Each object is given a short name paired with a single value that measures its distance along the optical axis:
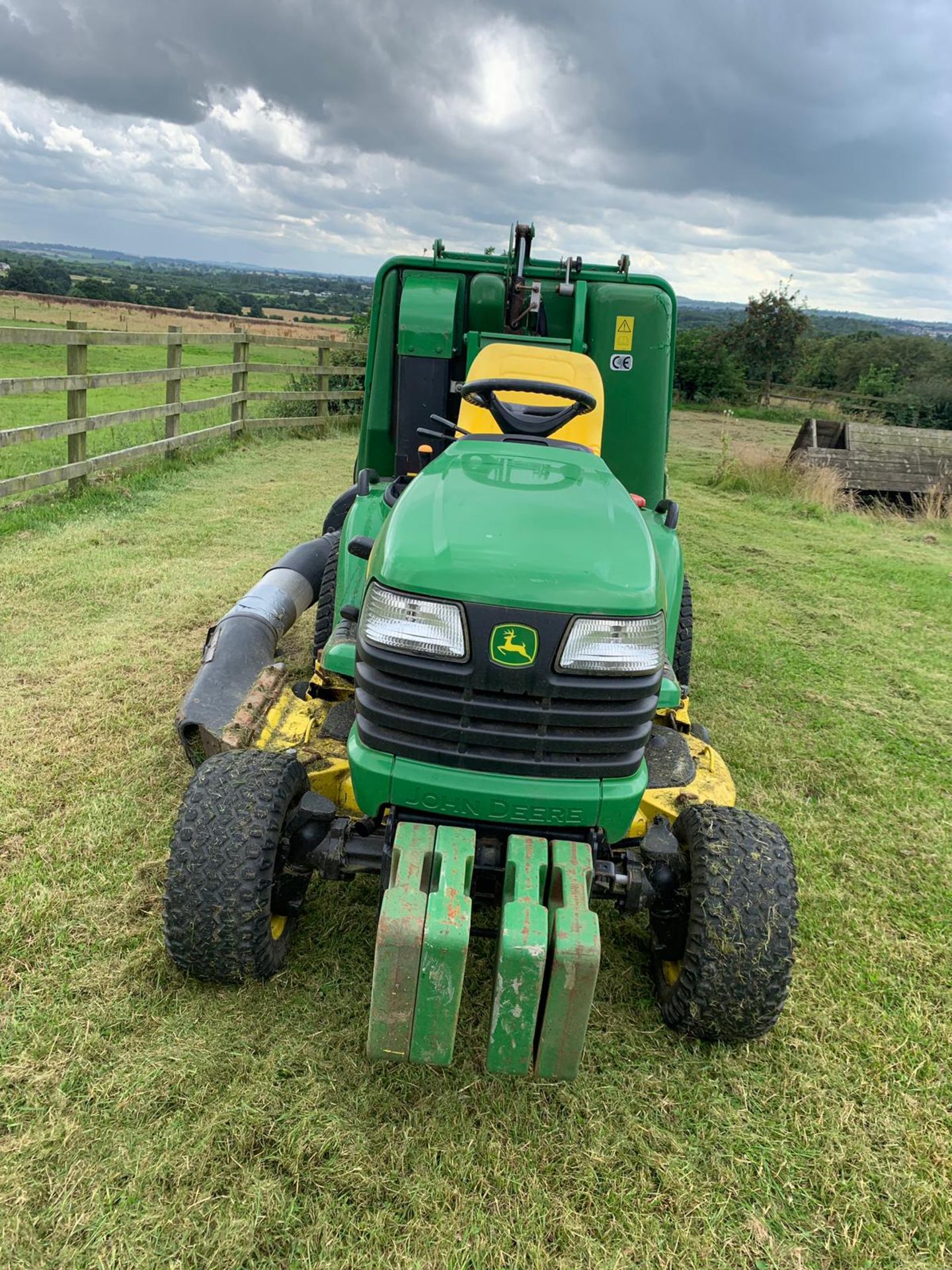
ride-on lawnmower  2.03
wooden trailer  11.95
